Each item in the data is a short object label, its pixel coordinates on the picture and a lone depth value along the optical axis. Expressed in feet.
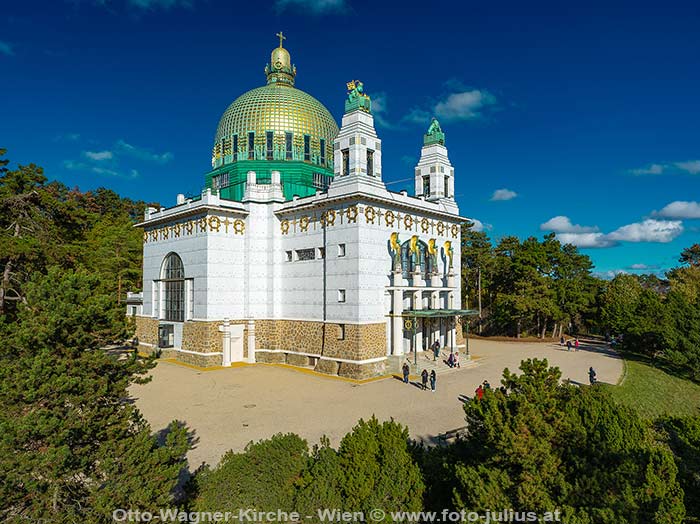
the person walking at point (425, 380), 82.33
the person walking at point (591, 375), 86.55
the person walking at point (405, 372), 88.84
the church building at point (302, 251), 97.71
